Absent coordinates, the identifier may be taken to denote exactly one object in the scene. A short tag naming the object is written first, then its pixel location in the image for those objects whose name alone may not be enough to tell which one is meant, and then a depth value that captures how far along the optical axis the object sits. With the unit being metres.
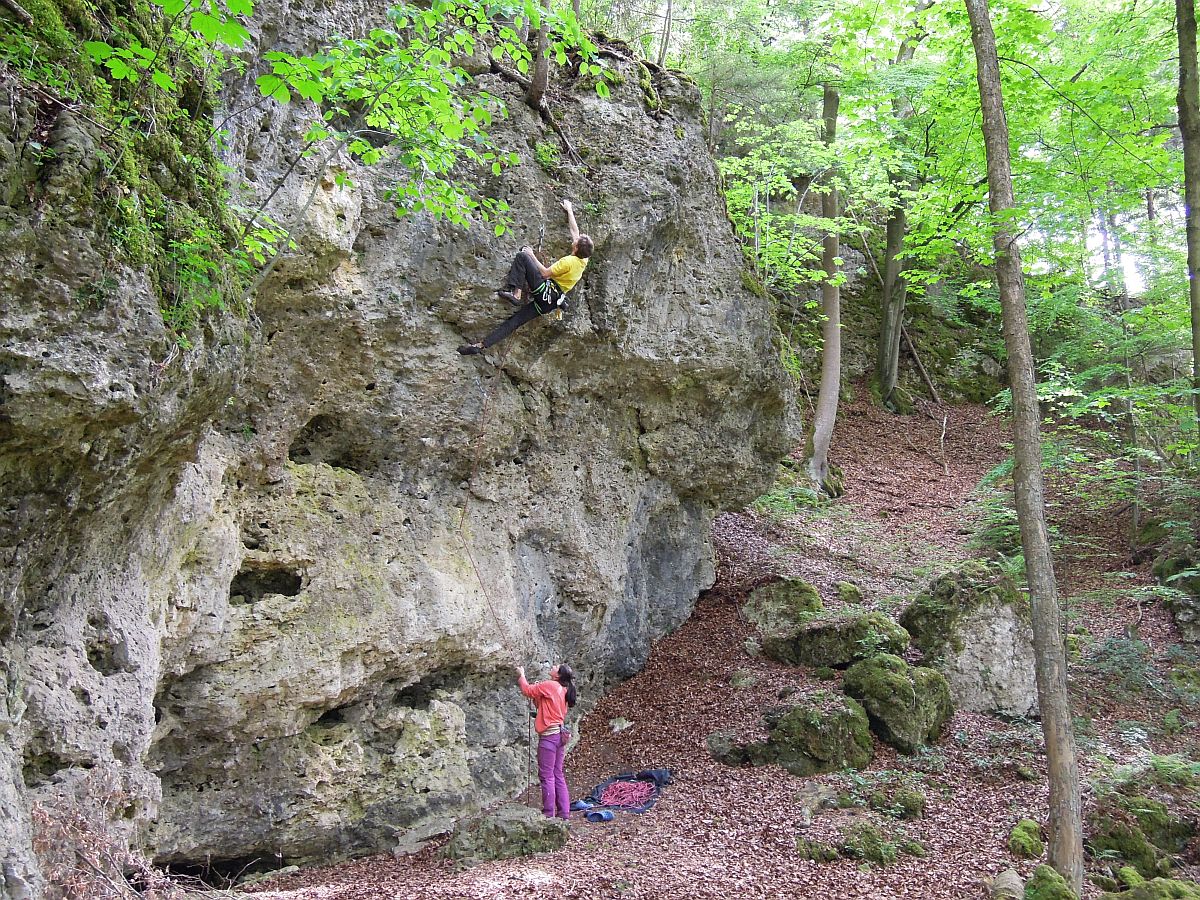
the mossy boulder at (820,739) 8.70
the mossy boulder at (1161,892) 6.03
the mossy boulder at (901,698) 9.05
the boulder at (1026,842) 7.00
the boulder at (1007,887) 6.11
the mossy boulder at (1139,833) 7.20
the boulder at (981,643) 10.05
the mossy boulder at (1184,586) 11.60
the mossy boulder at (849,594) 12.06
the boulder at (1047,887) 5.84
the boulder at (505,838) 6.76
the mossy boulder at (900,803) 7.74
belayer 7.97
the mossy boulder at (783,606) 11.29
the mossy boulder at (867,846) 6.92
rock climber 8.19
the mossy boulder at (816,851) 6.94
